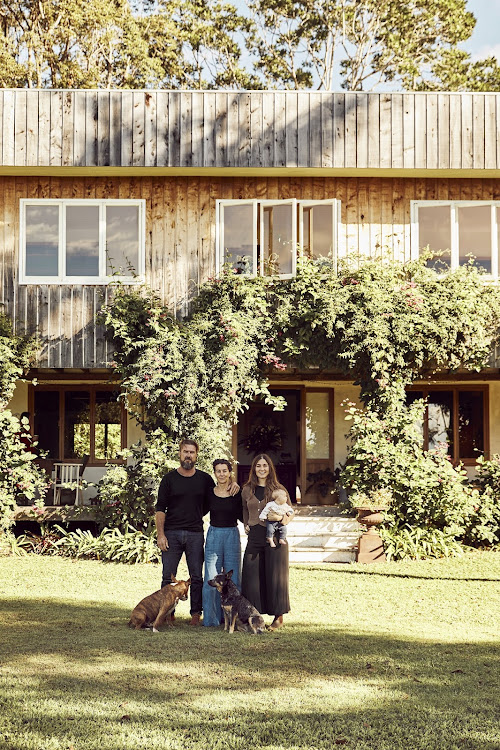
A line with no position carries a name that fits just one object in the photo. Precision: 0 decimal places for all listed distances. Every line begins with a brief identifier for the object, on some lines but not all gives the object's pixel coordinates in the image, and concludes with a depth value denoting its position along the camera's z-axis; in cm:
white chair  1713
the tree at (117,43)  2847
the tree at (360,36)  3028
